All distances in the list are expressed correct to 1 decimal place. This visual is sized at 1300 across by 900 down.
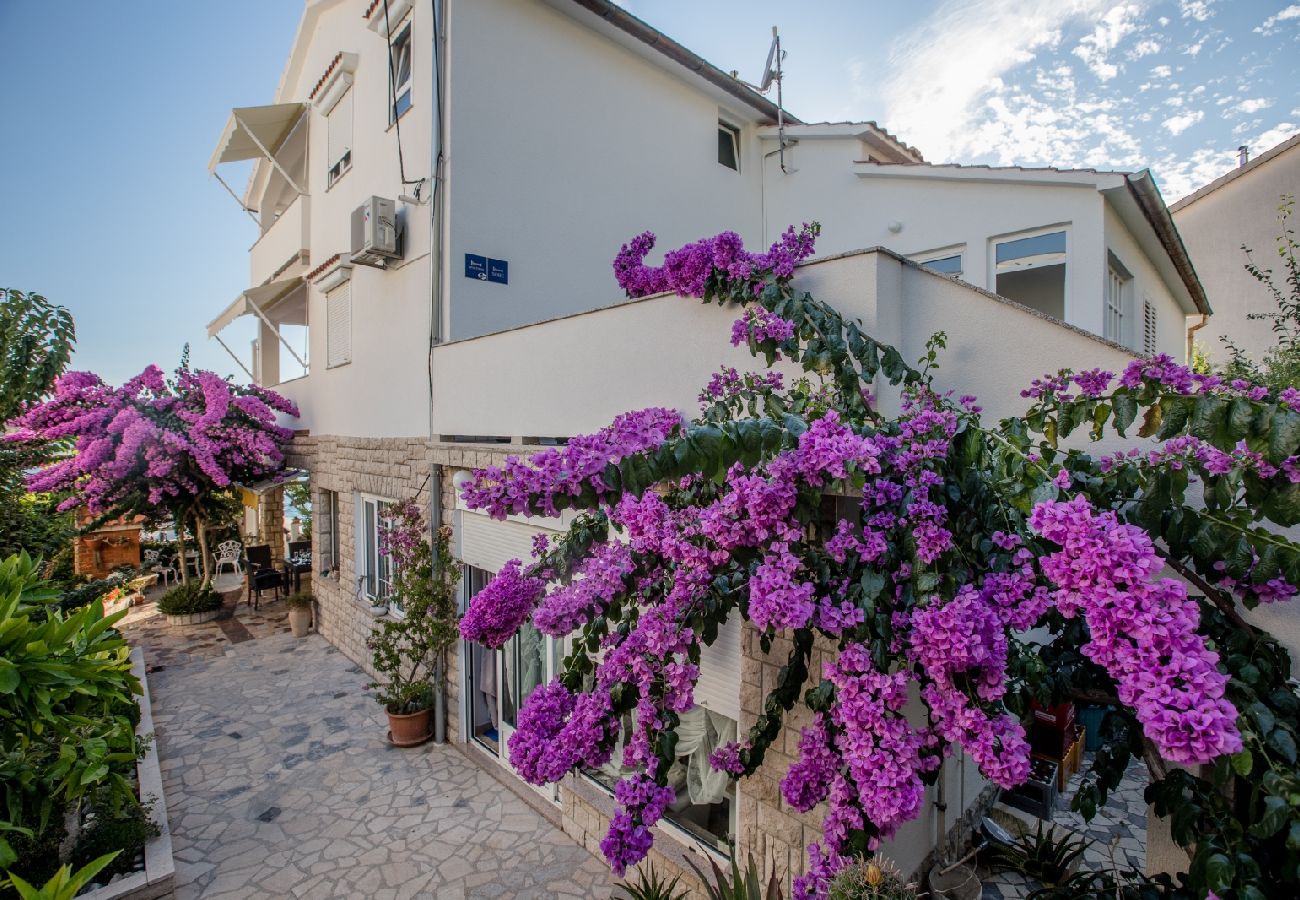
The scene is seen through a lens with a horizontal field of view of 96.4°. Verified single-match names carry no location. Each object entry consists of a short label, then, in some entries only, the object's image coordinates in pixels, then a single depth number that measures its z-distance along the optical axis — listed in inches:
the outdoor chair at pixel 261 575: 572.4
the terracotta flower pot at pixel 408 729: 313.6
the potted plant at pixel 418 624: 310.3
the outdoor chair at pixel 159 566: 650.8
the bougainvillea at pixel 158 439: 466.9
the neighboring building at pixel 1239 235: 509.0
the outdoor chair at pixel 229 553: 668.0
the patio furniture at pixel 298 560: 597.7
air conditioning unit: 324.8
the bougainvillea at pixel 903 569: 72.5
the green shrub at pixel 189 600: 530.6
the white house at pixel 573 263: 175.2
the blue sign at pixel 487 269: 308.7
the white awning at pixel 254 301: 531.2
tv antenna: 321.0
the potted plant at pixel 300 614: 488.7
